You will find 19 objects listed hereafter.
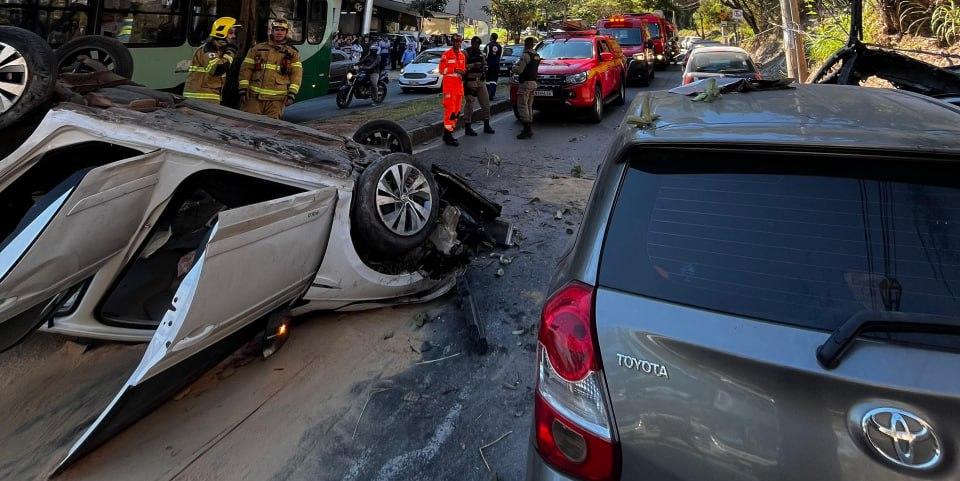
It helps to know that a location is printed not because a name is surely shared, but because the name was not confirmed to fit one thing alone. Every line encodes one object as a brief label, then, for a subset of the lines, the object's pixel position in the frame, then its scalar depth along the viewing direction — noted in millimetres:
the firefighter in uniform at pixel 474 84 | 10281
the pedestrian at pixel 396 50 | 25641
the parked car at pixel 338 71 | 15188
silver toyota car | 1212
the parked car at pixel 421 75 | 17047
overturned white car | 2348
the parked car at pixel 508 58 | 21609
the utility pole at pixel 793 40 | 12547
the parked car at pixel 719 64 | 11484
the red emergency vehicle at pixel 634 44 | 18188
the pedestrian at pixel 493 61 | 12664
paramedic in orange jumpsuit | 9427
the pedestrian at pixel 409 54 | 26000
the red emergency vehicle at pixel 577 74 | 11211
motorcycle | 14148
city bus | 7509
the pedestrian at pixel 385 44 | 19505
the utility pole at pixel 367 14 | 24280
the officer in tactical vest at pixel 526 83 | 10375
